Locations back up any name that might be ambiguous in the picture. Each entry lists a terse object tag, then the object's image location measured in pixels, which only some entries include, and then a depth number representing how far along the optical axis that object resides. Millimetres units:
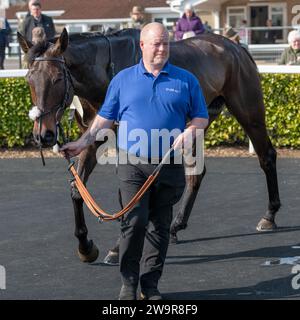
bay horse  6121
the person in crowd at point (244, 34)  24144
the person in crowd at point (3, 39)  16500
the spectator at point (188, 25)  16344
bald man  5441
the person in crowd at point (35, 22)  14195
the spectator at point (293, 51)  13047
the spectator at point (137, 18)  15409
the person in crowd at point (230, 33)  16109
